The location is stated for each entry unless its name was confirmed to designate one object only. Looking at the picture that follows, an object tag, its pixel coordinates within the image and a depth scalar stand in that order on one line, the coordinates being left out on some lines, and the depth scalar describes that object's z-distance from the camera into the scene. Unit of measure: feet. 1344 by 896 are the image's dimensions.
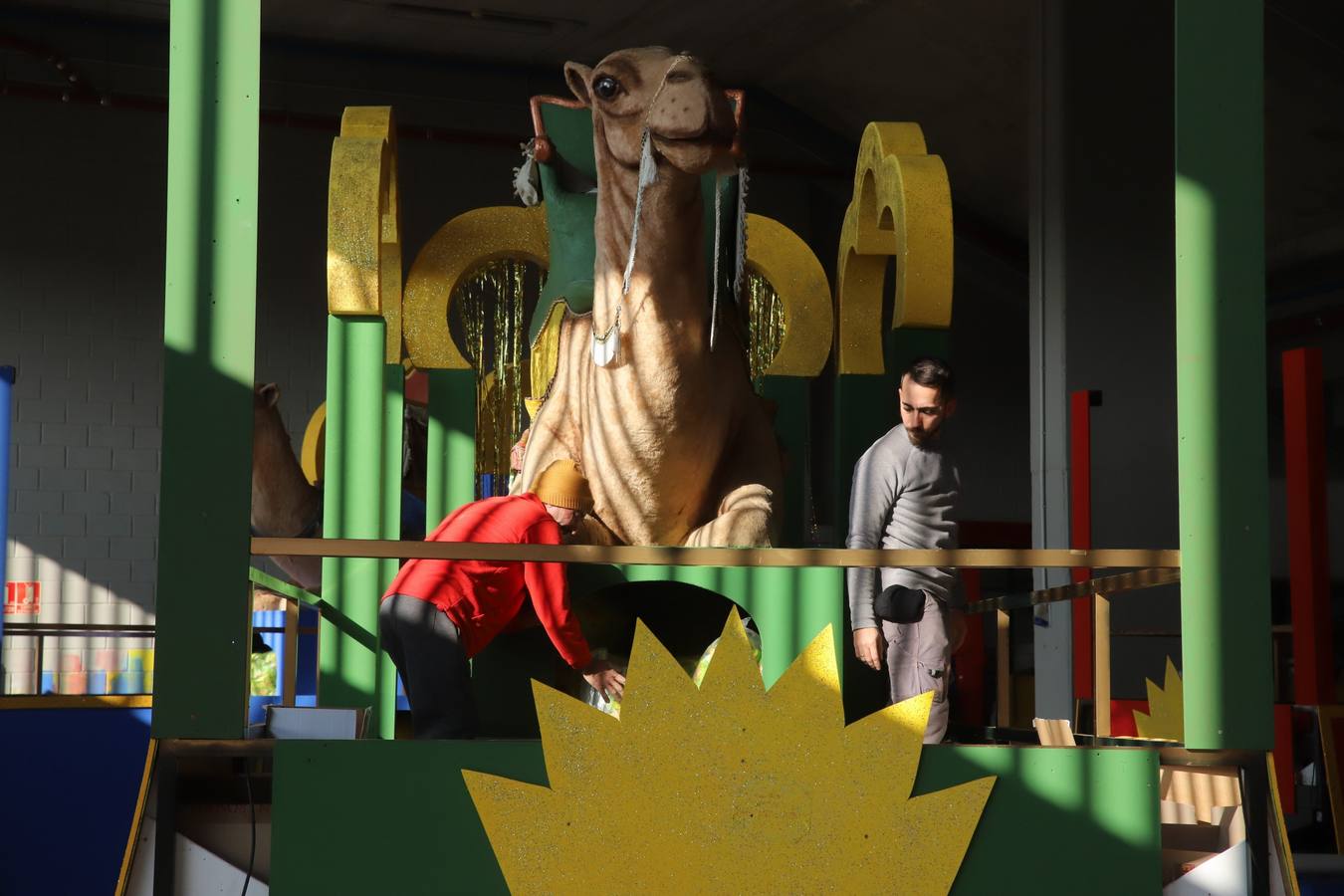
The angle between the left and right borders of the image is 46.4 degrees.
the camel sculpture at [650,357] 14.69
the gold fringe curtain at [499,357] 19.62
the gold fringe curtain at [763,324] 18.74
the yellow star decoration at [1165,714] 24.61
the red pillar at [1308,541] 24.71
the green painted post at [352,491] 18.38
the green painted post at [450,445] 19.15
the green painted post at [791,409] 18.62
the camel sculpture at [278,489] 28.99
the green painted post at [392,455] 19.17
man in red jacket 13.24
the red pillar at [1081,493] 30.84
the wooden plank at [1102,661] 12.31
